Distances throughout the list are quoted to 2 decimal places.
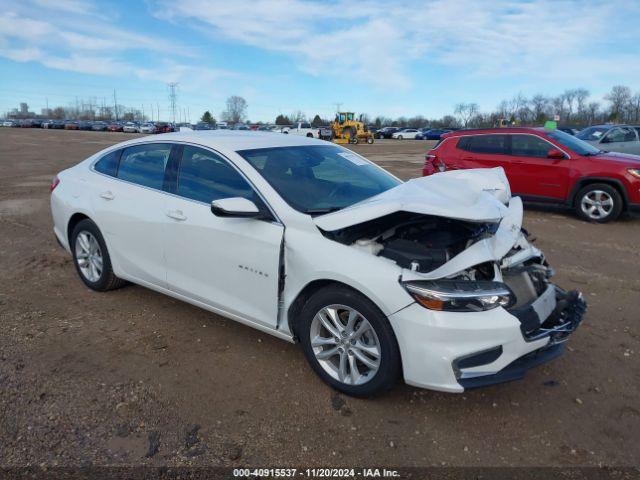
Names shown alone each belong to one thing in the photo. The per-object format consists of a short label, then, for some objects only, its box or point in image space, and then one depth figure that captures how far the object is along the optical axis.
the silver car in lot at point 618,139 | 14.16
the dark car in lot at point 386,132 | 64.56
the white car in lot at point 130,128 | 69.00
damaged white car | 2.72
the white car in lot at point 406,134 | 61.09
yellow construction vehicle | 41.44
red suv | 8.21
